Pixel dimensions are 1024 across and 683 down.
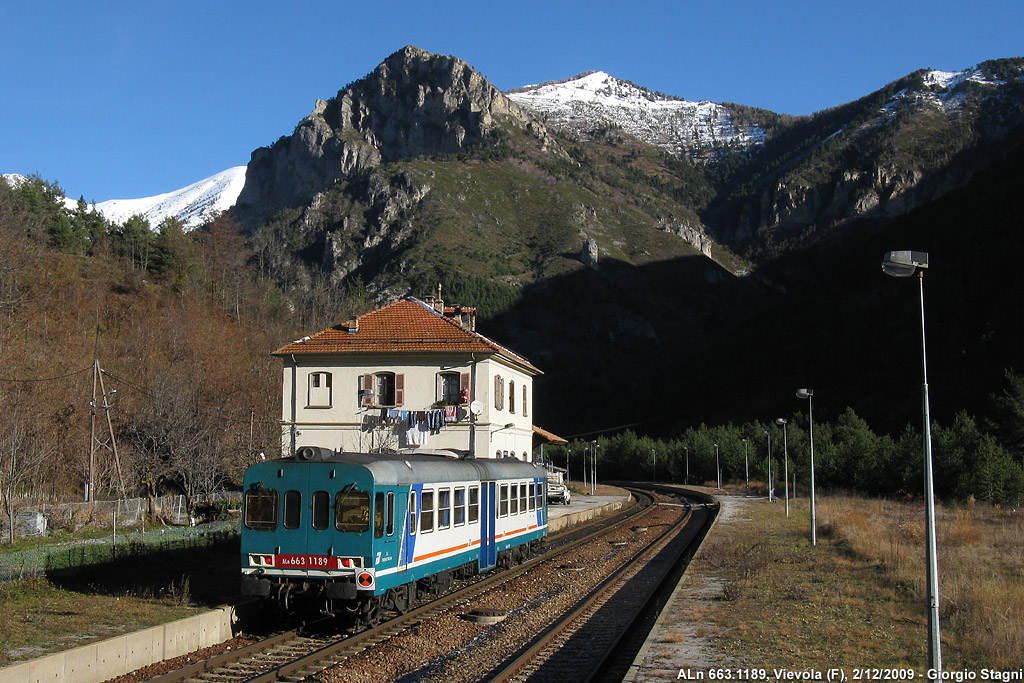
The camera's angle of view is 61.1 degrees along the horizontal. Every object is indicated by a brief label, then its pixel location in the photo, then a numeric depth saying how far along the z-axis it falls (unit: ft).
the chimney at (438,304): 138.21
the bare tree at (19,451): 103.24
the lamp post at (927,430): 30.86
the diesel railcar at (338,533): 44.45
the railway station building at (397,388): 118.73
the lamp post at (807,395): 86.48
